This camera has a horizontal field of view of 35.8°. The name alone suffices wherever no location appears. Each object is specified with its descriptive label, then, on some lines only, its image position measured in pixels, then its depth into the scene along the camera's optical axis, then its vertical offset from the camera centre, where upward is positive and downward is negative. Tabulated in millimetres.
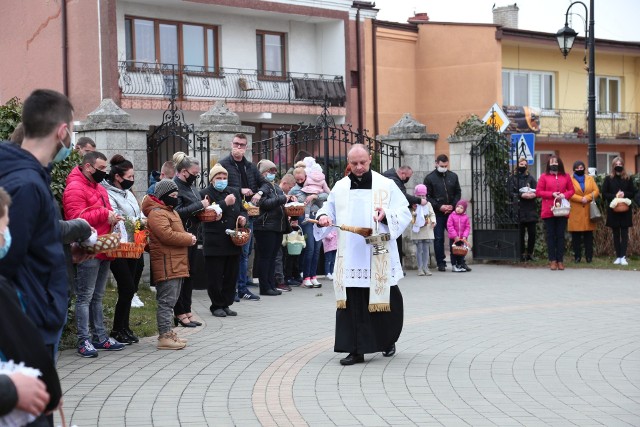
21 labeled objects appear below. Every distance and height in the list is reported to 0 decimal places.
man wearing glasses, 13500 +91
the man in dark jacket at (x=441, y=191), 18266 -134
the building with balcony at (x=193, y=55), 26812 +3914
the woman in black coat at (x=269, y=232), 14336 -666
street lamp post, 22859 +2671
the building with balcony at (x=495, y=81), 33344 +3664
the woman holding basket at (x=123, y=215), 10180 -314
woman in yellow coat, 19236 -515
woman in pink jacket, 18312 -371
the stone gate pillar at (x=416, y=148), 19125 +696
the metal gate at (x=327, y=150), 17281 +651
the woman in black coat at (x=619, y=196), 19172 -399
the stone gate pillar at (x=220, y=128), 15727 +949
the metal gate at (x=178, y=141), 15477 +739
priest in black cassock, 9359 -761
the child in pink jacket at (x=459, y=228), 18156 -816
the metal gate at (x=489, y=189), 19844 -127
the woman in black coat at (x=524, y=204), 19344 -423
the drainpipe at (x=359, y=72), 31766 +3639
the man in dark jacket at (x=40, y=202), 4477 -58
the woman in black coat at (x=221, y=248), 12211 -752
